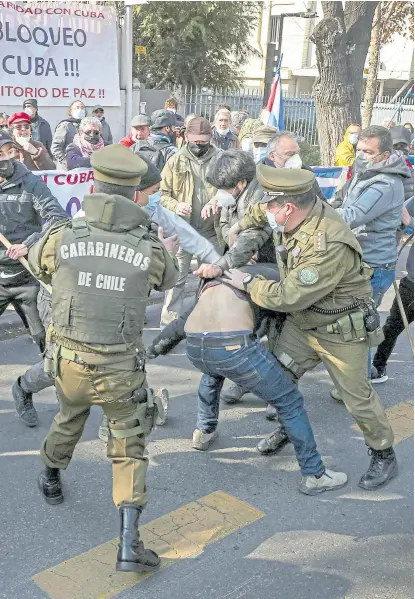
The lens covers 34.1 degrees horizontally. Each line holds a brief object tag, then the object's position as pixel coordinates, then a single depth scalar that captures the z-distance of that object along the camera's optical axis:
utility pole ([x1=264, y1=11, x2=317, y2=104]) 12.05
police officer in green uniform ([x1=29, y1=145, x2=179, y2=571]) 2.86
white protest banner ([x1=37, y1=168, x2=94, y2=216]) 6.60
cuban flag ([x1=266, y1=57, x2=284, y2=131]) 9.89
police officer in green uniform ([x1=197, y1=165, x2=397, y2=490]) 3.36
